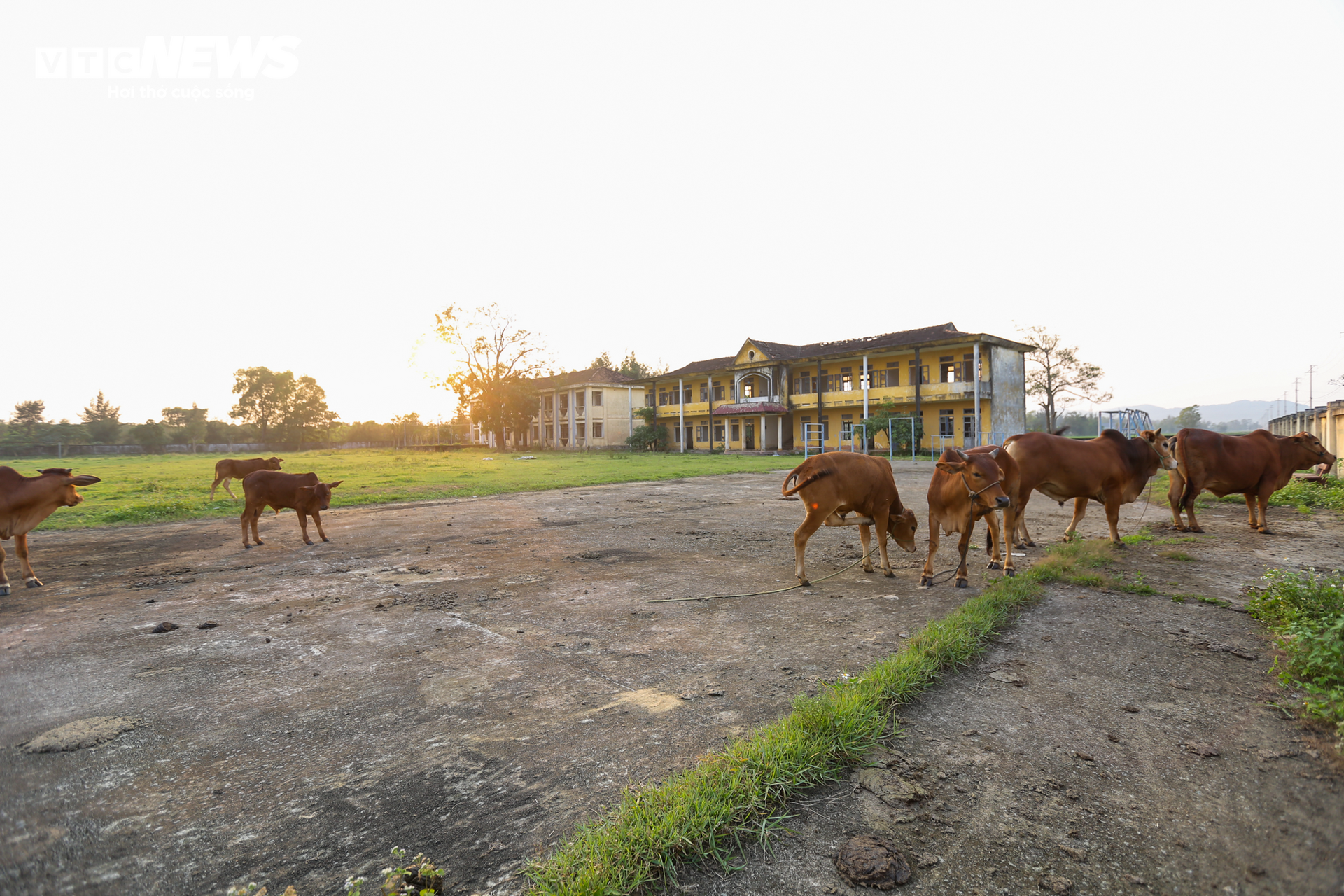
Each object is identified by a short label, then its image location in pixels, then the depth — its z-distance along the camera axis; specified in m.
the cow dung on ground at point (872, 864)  1.90
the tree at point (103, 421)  55.88
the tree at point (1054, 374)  51.78
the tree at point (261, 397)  69.62
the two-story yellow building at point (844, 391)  35.03
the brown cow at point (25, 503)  6.15
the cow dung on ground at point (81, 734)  2.85
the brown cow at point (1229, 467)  7.79
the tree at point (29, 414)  59.22
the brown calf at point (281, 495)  8.56
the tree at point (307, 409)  69.12
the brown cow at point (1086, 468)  6.82
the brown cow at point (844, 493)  5.96
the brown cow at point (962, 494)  5.55
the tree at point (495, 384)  55.88
